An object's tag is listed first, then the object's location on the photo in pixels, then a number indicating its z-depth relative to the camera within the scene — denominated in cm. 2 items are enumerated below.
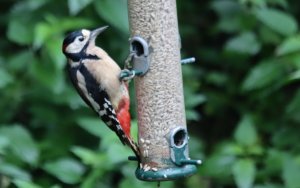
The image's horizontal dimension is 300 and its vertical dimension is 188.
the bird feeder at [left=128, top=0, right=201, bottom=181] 1002
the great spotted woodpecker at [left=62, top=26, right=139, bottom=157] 1000
